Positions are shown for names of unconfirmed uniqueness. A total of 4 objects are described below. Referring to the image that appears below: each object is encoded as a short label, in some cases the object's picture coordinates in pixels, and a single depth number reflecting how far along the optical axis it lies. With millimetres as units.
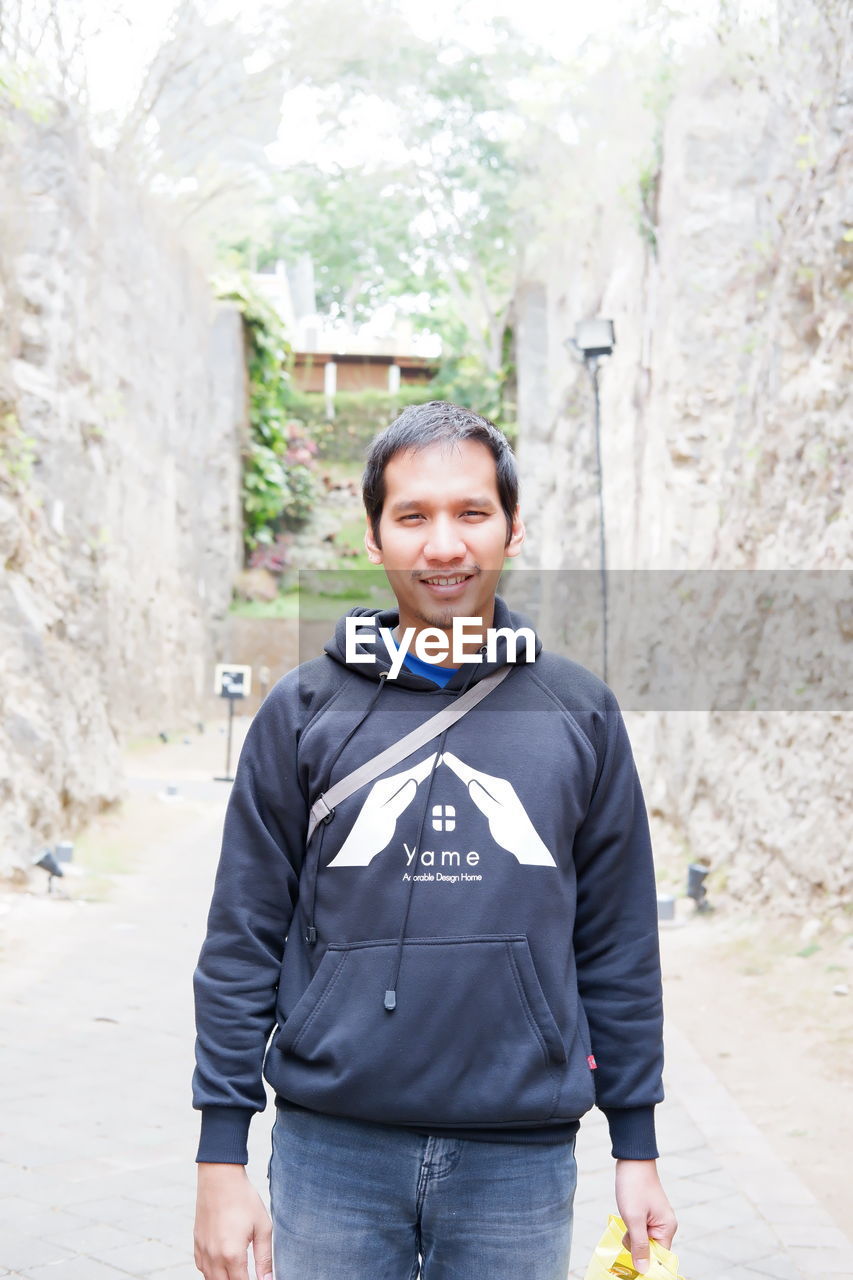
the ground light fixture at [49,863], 8422
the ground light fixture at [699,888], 8625
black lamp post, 12336
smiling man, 1673
